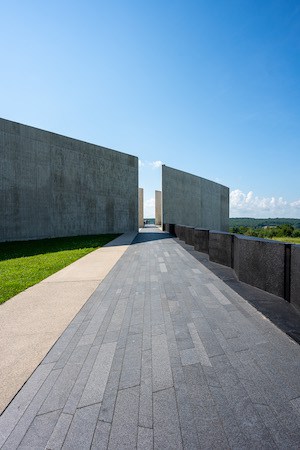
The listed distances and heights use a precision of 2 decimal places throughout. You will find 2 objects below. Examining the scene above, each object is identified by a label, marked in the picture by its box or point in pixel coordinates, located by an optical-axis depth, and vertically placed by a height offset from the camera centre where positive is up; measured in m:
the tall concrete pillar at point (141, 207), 43.29 +2.33
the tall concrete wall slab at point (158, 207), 45.85 +2.54
